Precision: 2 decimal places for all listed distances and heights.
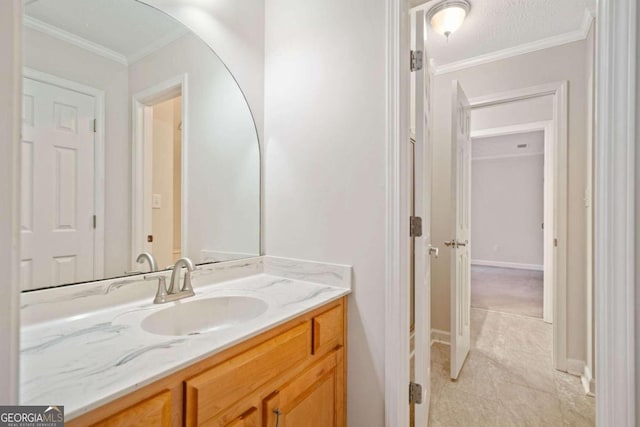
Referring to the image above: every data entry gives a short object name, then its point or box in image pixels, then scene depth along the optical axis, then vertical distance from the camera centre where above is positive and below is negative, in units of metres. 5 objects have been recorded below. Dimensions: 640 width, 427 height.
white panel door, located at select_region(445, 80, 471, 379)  1.92 -0.13
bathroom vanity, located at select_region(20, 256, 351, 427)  0.62 -0.36
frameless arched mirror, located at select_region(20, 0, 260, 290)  0.95 +0.27
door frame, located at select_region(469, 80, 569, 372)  2.12 -0.01
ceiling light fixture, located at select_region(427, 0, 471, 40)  1.88 +1.32
